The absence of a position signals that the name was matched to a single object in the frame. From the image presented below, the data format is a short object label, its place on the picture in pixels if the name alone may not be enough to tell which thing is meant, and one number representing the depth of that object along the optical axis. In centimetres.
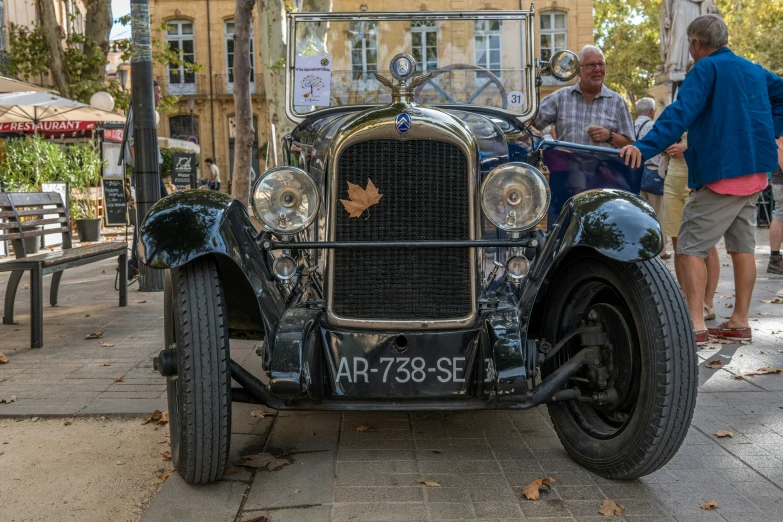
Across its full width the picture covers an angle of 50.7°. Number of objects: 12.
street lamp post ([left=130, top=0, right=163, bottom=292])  822
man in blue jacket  504
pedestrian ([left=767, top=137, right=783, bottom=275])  874
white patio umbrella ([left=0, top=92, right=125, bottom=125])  1353
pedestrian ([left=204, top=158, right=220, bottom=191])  2566
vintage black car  309
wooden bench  574
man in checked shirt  597
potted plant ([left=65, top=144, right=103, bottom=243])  1424
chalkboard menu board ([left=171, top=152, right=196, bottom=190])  1995
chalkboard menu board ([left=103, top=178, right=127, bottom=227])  1595
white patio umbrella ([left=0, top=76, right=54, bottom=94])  1030
